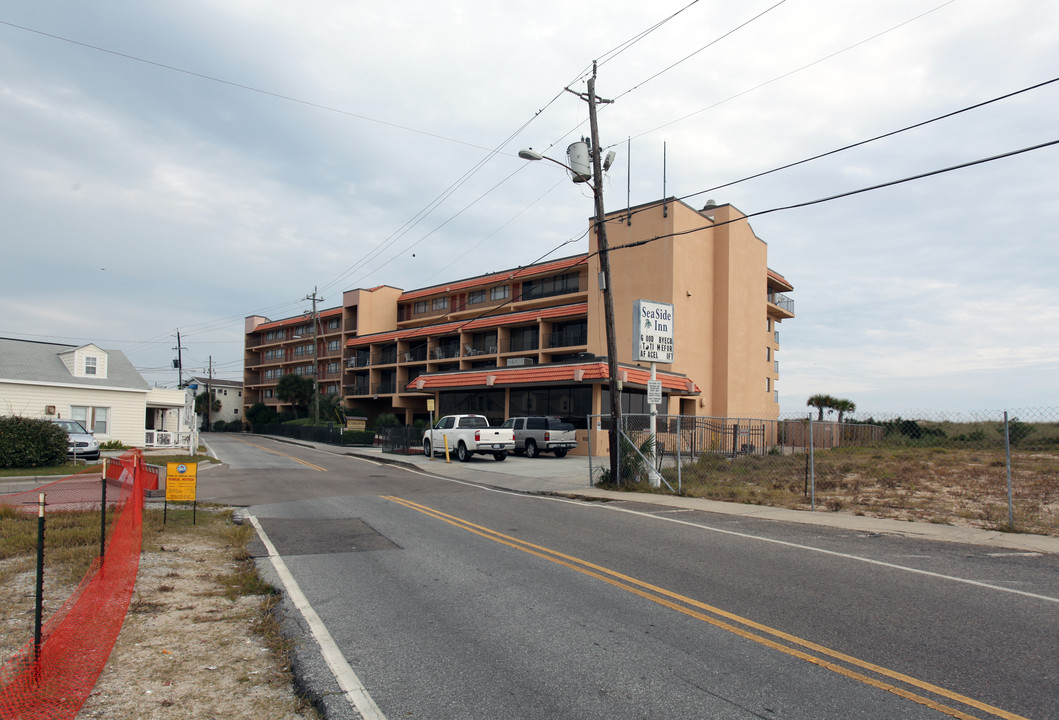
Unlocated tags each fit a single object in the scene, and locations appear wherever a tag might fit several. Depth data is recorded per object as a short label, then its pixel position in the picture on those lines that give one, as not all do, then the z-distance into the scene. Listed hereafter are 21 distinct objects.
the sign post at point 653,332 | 19.42
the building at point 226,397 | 97.51
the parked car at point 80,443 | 26.86
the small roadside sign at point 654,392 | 17.52
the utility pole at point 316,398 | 54.96
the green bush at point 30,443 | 21.81
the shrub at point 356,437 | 47.97
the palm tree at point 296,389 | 71.69
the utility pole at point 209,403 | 84.87
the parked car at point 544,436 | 31.47
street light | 18.27
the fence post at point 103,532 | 7.16
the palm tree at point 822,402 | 58.12
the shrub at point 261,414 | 77.94
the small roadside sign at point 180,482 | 11.58
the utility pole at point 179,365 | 74.06
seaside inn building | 38.31
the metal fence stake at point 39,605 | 4.39
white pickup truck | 28.33
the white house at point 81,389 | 32.31
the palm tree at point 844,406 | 56.02
